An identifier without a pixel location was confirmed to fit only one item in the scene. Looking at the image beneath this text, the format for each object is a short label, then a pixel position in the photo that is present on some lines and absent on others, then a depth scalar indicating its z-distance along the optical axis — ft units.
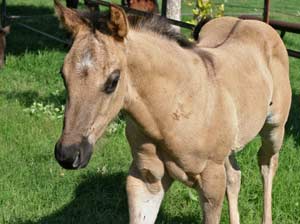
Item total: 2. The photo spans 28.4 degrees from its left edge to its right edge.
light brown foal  8.25
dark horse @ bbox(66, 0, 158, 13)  25.32
